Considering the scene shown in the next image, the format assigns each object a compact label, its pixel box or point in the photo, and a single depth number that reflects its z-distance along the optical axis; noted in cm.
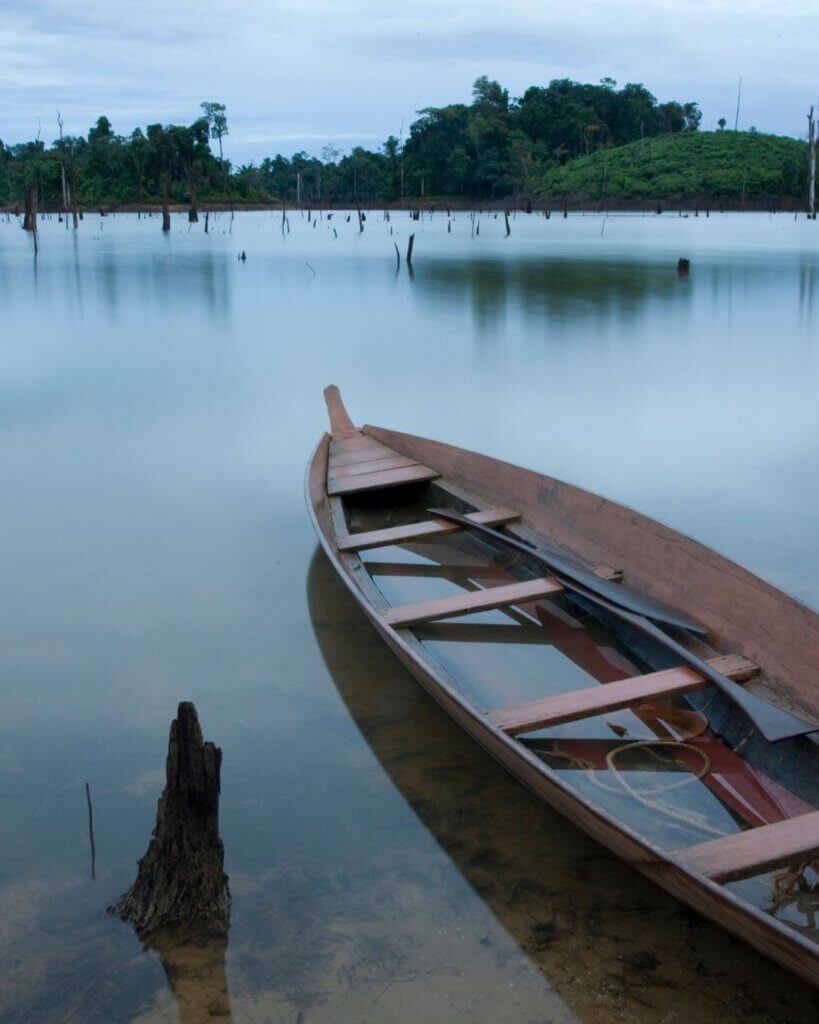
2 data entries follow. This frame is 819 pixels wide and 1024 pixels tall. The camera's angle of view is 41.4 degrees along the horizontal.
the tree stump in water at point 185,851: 273
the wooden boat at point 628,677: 263
